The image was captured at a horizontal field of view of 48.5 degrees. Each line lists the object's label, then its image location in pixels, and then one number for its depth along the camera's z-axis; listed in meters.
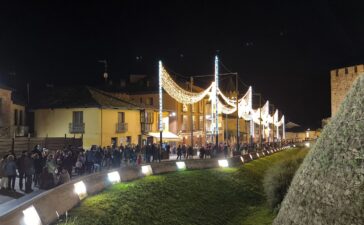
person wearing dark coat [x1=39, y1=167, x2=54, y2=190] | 16.55
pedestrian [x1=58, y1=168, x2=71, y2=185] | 17.14
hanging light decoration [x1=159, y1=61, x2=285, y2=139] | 29.26
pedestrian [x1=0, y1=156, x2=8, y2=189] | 16.89
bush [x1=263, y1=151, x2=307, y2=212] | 21.56
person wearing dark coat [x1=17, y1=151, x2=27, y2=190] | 17.50
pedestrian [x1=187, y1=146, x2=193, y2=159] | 34.66
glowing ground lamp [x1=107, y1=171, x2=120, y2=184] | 20.46
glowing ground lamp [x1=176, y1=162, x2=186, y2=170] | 28.50
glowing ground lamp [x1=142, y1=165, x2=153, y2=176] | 24.45
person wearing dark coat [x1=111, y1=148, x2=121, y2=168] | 25.36
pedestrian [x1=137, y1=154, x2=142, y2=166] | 27.89
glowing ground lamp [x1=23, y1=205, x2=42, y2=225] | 11.29
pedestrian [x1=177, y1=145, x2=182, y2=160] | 33.97
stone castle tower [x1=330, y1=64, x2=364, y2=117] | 49.38
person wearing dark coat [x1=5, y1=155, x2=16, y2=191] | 16.83
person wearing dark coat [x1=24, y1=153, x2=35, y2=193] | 17.43
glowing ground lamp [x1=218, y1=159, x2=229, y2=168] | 32.31
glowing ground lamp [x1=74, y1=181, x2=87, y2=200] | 16.58
